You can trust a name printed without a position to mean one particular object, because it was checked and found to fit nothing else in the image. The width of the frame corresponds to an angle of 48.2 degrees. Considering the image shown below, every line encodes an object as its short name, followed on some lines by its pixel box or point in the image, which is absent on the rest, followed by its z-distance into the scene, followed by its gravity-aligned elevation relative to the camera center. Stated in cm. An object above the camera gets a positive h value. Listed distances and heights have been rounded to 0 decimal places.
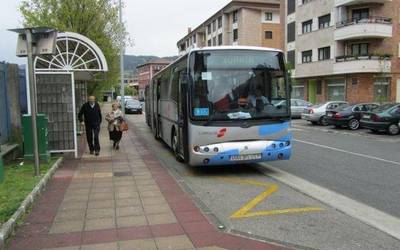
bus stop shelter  1262 -31
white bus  968 -31
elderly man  1312 -69
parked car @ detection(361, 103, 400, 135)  2069 -139
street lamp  917 +101
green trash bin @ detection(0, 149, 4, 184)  838 -149
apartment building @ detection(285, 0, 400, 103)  3678 +361
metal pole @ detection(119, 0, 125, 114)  2753 +223
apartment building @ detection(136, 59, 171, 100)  13427 +762
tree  2320 +414
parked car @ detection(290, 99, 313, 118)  3319 -114
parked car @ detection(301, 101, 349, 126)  2679 -131
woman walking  1482 -101
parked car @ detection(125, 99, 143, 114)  4641 -155
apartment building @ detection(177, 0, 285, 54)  6353 +1006
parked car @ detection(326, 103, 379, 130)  2367 -134
